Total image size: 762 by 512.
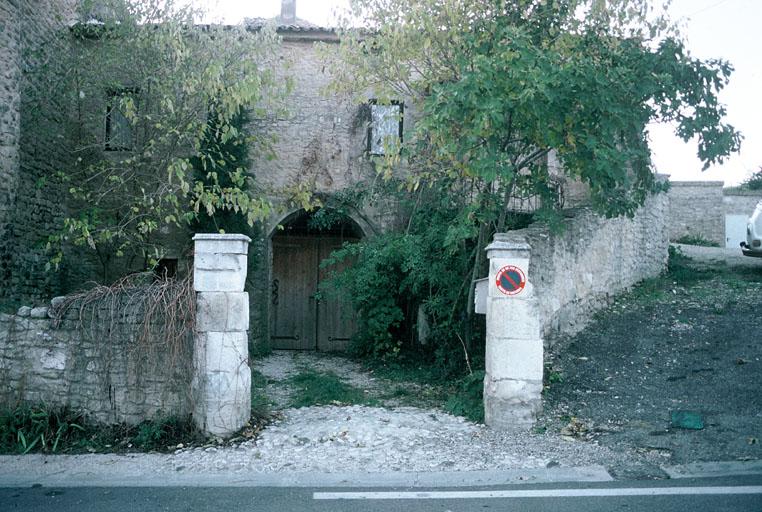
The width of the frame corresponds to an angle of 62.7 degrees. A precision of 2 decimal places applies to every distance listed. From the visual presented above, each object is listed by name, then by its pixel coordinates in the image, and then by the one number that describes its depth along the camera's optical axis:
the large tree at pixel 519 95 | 6.59
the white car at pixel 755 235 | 11.73
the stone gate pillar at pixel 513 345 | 6.32
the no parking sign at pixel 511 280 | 6.39
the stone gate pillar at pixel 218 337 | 6.04
